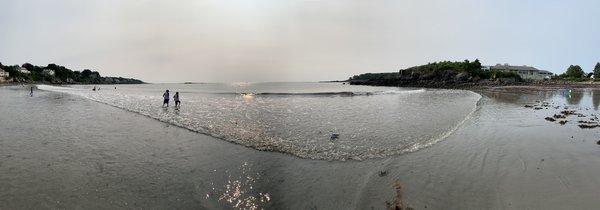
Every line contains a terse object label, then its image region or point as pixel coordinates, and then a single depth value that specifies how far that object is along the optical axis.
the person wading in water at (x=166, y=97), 38.62
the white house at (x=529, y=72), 147.12
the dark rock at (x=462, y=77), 122.94
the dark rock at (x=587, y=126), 21.86
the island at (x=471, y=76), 111.14
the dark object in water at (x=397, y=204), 8.75
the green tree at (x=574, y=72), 119.38
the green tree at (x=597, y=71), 110.82
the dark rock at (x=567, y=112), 29.05
